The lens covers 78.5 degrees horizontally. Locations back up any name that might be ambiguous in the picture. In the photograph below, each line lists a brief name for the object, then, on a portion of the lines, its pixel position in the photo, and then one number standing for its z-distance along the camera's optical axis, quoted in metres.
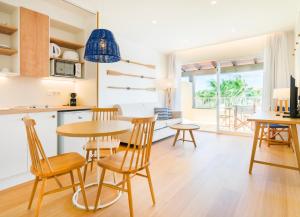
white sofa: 4.06
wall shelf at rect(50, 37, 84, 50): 3.01
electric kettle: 2.92
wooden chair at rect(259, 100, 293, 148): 3.87
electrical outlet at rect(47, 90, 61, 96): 3.15
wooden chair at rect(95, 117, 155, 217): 1.55
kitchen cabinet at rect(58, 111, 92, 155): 2.80
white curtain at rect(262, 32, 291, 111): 4.29
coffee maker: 3.33
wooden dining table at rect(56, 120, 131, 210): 1.56
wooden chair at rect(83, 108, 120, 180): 2.18
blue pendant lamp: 1.88
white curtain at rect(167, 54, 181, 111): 6.07
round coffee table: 3.91
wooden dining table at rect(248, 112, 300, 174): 2.17
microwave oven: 2.93
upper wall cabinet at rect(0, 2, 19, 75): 2.46
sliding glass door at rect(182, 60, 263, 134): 5.55
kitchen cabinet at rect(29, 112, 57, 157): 2.45
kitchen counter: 2.13
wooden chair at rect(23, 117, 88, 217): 1.48
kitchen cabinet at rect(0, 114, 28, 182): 2.12
